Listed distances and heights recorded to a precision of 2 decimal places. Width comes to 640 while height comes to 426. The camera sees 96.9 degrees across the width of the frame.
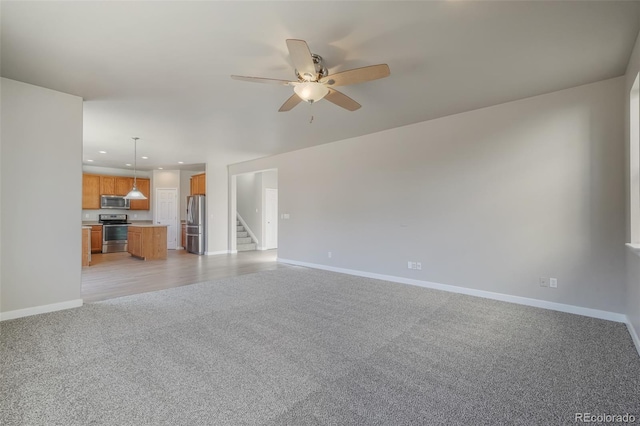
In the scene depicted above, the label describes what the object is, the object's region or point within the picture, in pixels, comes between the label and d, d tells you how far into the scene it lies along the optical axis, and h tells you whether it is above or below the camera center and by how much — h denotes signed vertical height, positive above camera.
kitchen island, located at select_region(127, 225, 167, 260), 7.26 -0.75
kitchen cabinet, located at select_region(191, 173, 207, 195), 8.64 +0.91
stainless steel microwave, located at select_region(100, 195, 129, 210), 8.65 +0.33
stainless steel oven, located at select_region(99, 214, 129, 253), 8.45 -0.63
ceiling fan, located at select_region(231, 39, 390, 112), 2.20 +1.17
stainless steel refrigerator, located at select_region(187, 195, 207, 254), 8.19 -0.25
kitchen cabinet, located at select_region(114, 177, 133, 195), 8.98 +0.88
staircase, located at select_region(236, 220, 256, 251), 9.16 -0.90
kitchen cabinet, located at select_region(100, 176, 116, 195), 8.70 +0.85
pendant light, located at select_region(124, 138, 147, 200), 6.93 +0.45
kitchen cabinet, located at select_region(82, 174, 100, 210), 8.38 +0.63
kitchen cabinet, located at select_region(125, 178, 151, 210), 9.32 +0.66
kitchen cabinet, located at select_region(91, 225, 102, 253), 8.20 -0.75
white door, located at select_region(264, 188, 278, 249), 9.41 -0.18
